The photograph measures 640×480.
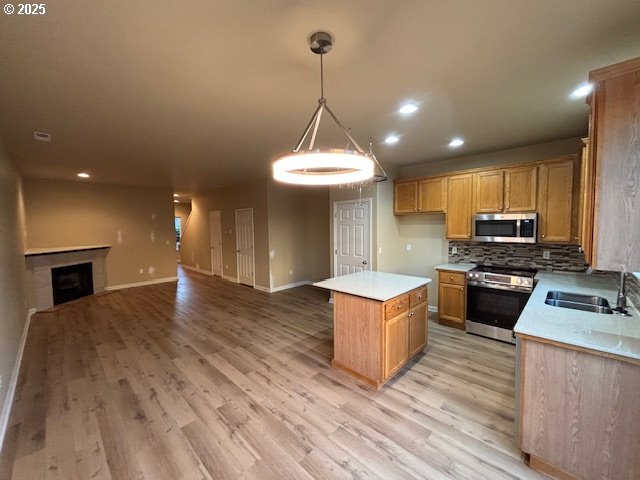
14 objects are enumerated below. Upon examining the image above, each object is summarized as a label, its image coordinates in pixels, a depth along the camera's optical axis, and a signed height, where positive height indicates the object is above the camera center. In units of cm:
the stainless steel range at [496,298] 334 -98
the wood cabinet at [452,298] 383 -108
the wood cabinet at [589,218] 157 +2
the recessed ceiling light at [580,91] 212 +106
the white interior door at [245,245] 684 -44
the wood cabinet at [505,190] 347 +44
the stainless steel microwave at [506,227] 345 -6
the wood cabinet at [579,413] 147 -112
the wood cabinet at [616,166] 142 +29
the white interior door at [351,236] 490 -20
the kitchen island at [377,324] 254 -99
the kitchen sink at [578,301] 230 -73
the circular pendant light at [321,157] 148 +39
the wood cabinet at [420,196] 423 +47
